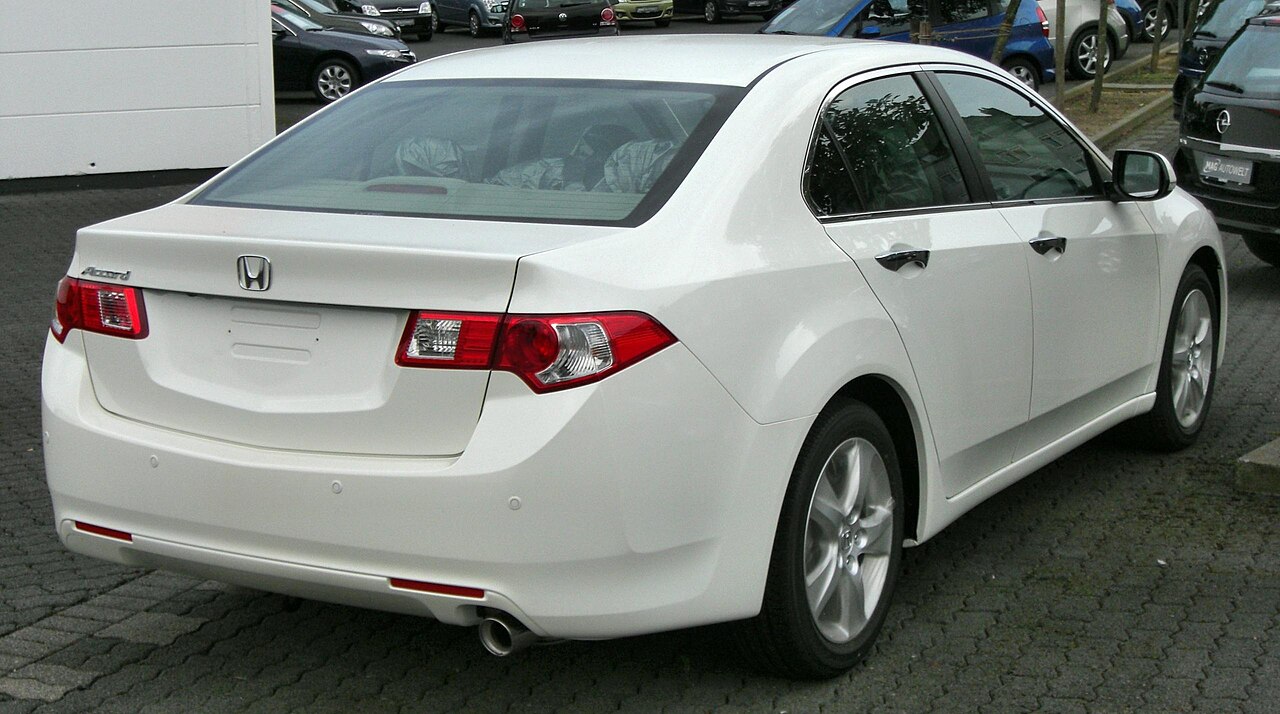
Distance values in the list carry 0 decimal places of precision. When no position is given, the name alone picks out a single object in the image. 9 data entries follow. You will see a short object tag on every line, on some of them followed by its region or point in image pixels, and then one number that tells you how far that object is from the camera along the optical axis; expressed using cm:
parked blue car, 1875
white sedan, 336
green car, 3416
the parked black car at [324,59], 2138
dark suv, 1819
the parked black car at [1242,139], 944
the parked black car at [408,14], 3325
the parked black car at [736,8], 3503
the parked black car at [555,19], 2466
